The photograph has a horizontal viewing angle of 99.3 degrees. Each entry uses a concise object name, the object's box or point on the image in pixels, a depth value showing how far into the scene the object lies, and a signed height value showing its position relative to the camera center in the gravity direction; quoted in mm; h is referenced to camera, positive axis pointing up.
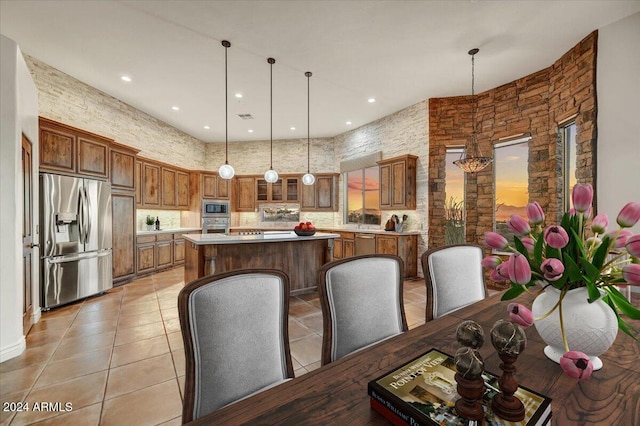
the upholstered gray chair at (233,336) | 916 -460
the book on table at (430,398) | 618 -469
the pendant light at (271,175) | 4426 +596
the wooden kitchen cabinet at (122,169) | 4543 +746
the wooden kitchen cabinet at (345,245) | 6184 -788
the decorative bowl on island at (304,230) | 4105 -281
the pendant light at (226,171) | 3907 +592
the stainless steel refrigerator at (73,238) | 3482 -360
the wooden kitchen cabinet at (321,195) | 7332 +457
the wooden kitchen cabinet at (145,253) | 5150 -811
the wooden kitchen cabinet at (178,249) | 6105 -852
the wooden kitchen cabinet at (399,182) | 5316 +582
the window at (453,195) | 4914 +299
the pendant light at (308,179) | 4883 +587
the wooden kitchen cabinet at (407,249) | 5180 -719
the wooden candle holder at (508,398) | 613 -439
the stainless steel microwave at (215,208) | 6929 +98
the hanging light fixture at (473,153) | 3808 +1009
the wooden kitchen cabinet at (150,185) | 5633 +578
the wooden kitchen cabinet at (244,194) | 7730 +507
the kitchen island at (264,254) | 3480 -610
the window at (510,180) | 4438 +523
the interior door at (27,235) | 2816 -240
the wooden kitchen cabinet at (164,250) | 5630 -820
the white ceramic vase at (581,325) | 875 -376
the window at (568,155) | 3729 +781
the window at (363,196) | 6438 +382
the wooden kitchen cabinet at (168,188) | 6176 +566
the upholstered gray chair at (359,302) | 1287 -461
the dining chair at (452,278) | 1654 -431
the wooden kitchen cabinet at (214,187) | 7075 +674
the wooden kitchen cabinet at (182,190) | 6614 +542
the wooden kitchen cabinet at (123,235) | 4609 -403
